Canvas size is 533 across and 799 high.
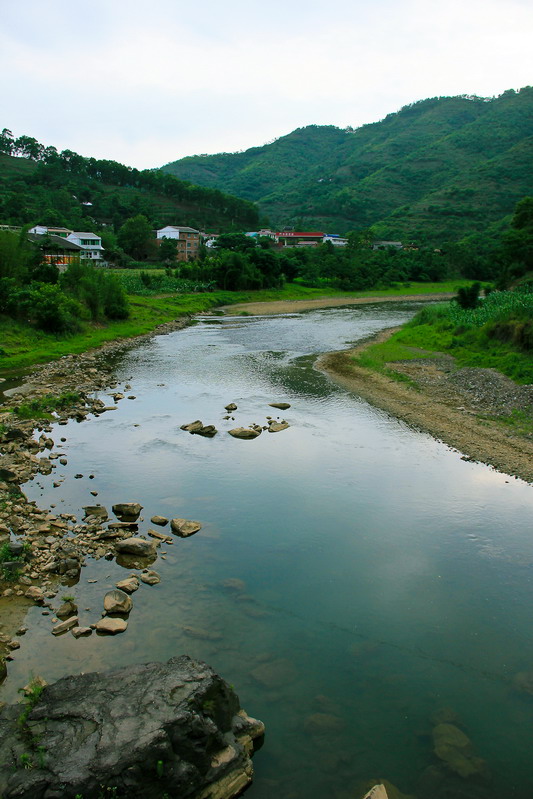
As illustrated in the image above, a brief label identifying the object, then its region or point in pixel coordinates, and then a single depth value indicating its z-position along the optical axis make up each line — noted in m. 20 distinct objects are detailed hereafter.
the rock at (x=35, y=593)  9.92
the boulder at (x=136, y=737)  5.72
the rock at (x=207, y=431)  19.31
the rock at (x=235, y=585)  10.36
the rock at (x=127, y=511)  13.10
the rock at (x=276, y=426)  20.12
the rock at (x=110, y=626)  9.02
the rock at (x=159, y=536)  12.24
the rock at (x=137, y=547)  11.38
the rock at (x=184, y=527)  12.40
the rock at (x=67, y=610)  9.47
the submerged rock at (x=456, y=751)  6.82
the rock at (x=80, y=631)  8.97
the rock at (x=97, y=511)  13.02
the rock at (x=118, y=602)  9.54
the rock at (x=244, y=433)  19.33
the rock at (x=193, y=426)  19.72
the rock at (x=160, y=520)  12.92
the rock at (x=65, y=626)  9.03
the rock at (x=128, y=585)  10.20
